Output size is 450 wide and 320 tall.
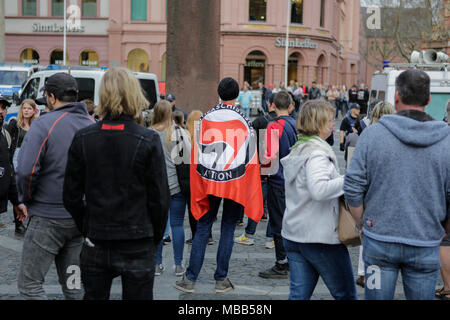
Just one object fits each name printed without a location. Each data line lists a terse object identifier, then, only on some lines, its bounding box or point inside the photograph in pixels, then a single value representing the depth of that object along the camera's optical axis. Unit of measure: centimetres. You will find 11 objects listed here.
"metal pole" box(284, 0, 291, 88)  3944
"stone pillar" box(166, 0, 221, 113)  998
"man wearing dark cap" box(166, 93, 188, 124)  967
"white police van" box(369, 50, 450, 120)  1081
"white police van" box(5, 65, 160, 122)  1430
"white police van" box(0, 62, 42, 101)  2364
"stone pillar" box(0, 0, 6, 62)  3422
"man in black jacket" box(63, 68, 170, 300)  325
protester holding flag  505
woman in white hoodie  362
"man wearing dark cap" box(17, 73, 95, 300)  374
